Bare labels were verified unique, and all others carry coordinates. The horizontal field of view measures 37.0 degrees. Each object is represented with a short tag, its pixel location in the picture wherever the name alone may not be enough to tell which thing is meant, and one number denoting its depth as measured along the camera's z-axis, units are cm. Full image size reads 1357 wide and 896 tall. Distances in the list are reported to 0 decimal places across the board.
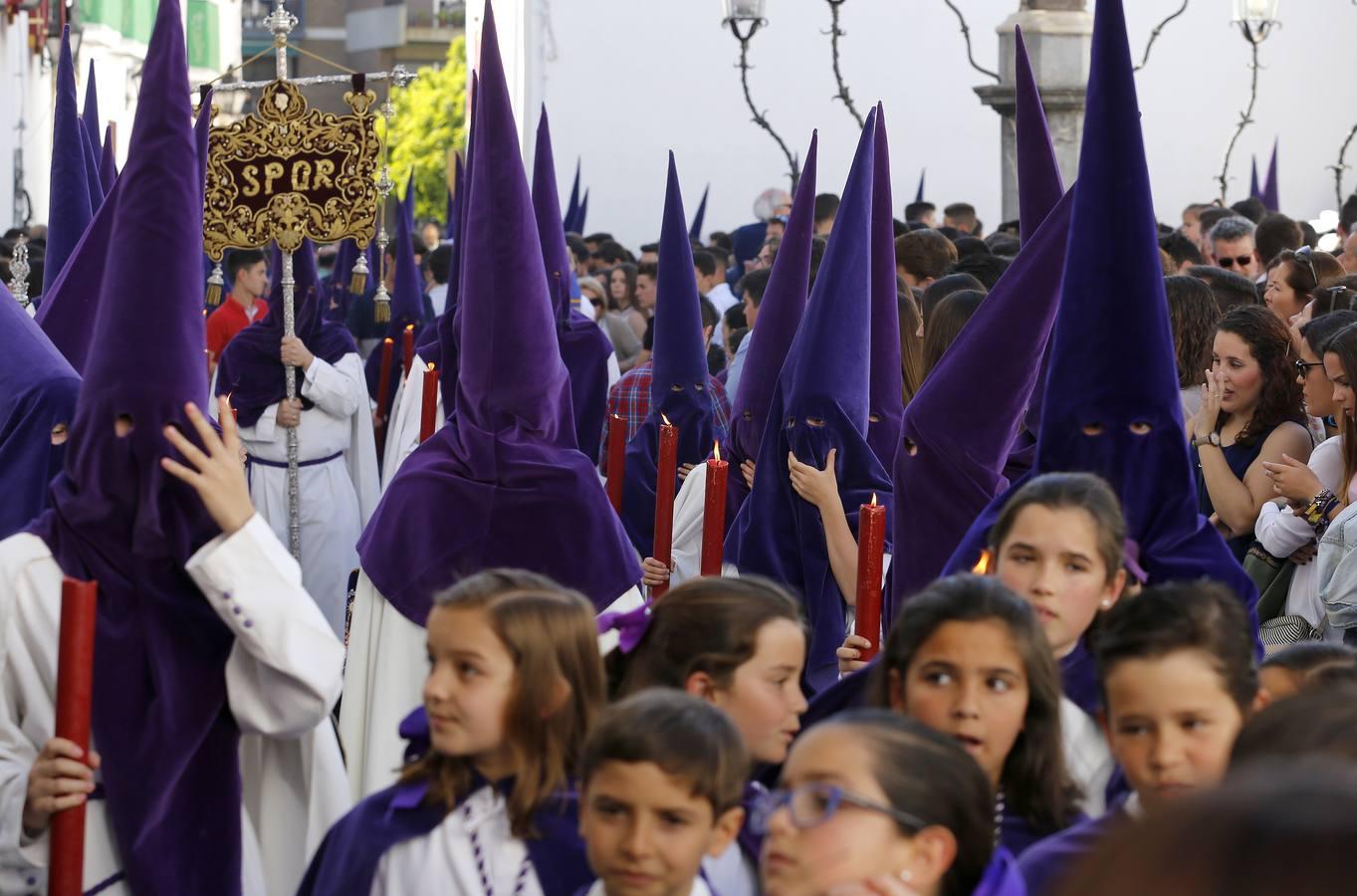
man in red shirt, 1020
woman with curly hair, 523
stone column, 1177
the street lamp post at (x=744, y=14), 1284
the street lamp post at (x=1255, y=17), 1410
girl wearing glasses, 225
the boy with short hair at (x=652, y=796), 254
